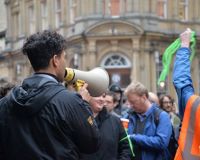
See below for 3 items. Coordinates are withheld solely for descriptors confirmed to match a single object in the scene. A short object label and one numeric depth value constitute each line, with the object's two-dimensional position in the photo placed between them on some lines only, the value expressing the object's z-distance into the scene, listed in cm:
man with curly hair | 406
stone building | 3397
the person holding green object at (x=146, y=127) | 719
